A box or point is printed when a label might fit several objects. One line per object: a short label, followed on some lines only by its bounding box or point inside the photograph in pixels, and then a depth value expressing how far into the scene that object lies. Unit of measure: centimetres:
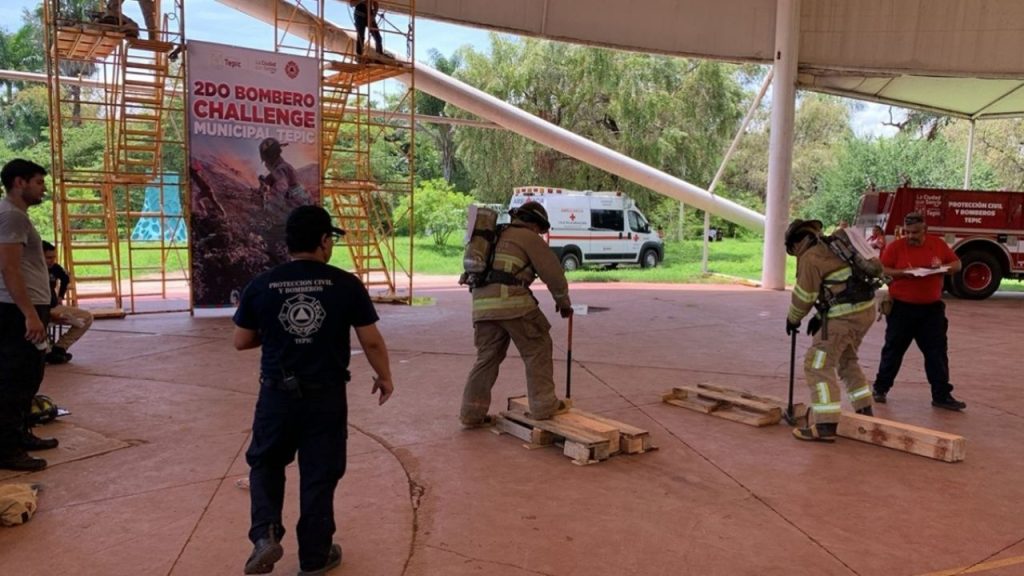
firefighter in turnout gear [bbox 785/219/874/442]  555
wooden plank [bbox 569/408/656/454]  525
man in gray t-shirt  439
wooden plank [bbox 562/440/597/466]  501
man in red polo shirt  658
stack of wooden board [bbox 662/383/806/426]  612
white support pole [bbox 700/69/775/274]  1892
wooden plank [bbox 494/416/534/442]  551
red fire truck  1597
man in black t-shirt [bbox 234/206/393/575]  321
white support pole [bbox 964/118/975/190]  2153
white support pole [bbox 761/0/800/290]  1797
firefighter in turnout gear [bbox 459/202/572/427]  545
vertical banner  1148
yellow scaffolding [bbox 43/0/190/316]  1111
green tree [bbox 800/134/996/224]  3328
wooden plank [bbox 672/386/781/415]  614
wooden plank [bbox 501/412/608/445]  508
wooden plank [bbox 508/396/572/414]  588
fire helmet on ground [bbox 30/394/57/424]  556
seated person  795
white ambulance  2248
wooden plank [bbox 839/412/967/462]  516
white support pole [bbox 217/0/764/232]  1534
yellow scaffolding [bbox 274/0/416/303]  1368
